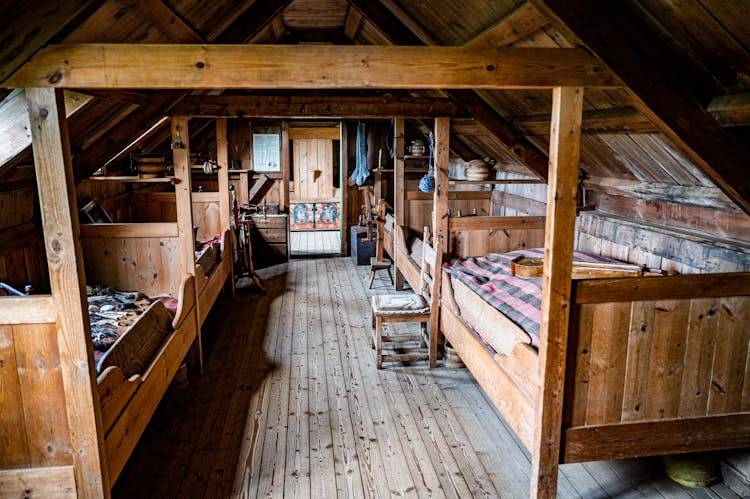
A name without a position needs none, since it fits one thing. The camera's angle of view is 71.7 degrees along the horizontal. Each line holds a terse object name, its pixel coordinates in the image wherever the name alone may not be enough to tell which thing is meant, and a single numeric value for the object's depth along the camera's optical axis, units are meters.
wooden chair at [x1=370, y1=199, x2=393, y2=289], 6.93
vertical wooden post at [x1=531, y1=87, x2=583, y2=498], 2.31
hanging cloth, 8.29
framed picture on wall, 8.55
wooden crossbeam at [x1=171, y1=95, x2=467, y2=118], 4.48
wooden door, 9.66
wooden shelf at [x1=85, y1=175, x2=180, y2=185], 3.93
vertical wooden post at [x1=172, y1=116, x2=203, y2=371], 4.03
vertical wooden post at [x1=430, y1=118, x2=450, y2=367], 4.15
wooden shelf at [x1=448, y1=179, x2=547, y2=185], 4.34
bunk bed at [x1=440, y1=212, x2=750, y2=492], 2.45
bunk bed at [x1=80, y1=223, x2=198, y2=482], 2.53
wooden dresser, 7.97
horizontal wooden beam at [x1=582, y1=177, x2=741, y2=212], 2.99
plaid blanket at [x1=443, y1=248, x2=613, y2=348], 3.15
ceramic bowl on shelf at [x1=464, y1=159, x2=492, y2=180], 4.62
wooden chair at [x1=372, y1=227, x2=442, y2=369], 4.31
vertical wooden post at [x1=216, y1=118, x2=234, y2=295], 5.58
